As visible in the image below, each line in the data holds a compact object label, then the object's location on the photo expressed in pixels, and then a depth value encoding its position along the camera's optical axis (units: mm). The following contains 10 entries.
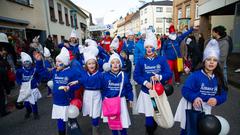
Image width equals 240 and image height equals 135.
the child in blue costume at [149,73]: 3814
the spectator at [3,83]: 5793
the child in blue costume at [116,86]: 3633
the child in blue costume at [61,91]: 3871
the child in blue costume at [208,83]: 3010
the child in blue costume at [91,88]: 3904
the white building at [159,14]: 57312
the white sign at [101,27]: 17081
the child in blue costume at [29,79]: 5262
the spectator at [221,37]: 5836
